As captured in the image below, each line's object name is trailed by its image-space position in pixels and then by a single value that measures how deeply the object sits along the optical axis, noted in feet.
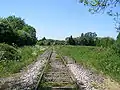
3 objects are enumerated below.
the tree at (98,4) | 18.29
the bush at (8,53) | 29.71
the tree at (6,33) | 58.42
